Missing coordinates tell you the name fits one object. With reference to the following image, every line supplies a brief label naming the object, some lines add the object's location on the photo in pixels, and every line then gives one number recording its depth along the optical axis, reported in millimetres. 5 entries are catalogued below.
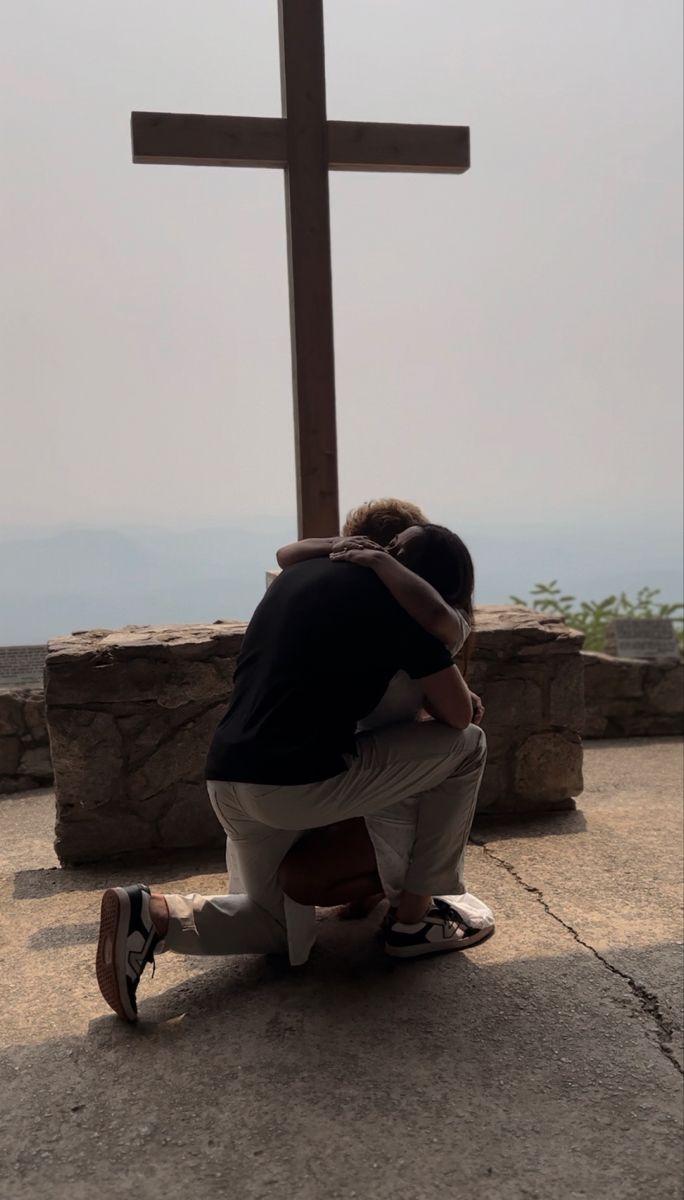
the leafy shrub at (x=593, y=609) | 6105
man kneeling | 1982
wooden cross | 2998
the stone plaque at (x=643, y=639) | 5344
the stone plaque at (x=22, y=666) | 4539
